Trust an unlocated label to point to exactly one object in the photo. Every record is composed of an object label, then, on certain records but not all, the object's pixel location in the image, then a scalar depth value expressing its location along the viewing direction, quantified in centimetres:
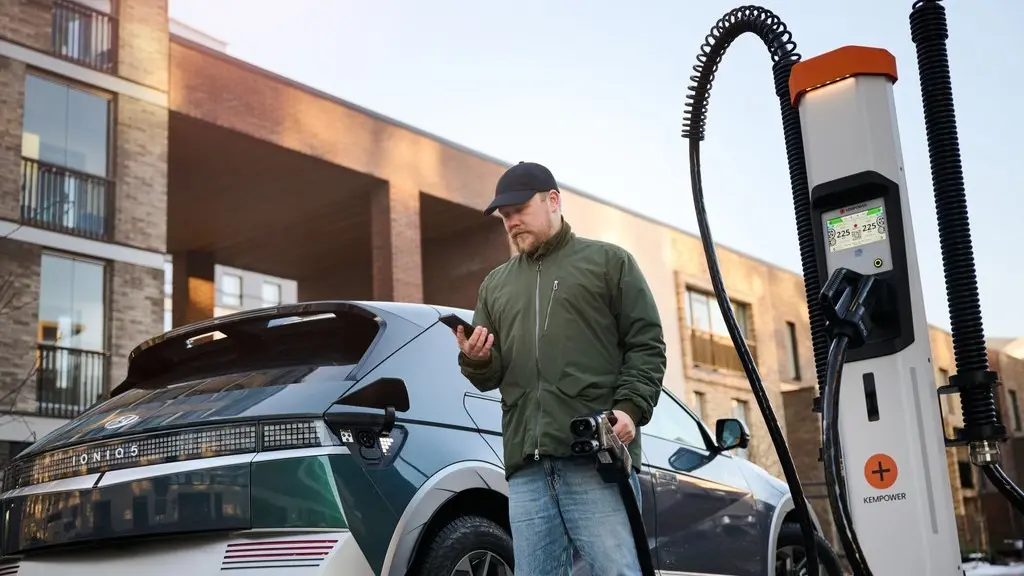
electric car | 400
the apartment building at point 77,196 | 1888
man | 379
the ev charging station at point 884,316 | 429
